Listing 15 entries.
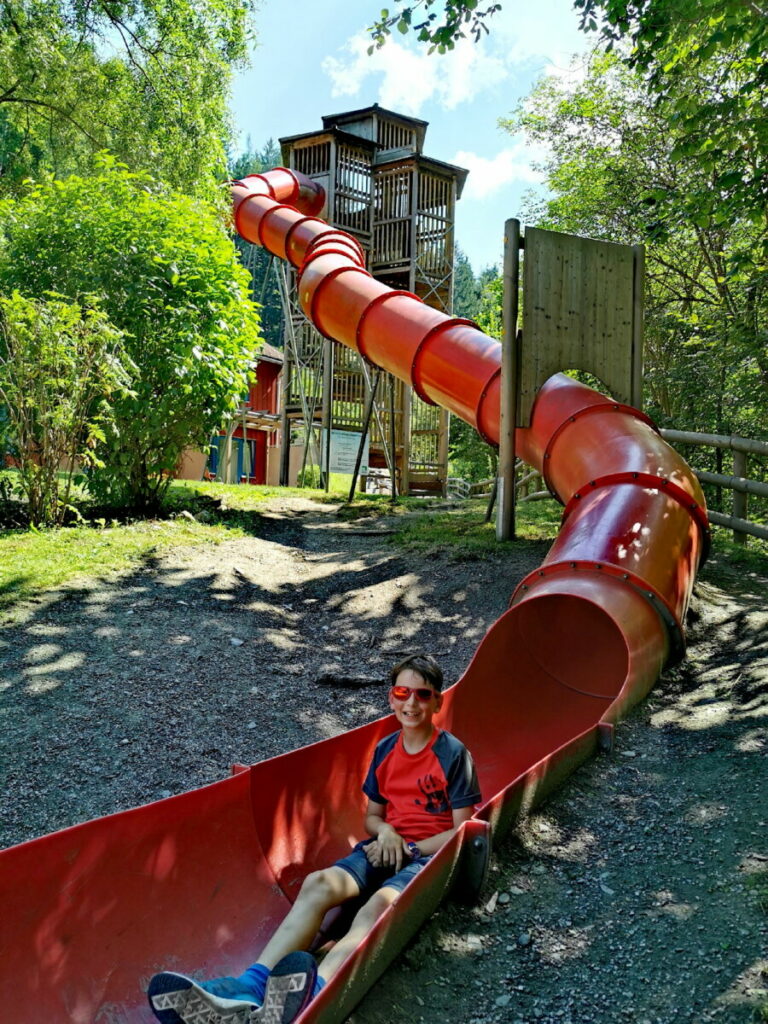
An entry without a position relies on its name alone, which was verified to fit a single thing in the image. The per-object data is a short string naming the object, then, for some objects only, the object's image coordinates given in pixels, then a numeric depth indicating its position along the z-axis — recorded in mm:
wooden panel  7496
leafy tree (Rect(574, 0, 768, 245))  4906
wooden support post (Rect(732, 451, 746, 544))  7995
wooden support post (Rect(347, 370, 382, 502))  12273
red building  24072
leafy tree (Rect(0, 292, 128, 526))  7117
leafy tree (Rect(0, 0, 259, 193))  10539
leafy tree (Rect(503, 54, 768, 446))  11383
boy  2012
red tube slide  2219
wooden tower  19391
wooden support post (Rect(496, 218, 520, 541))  7500
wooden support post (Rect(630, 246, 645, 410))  7578
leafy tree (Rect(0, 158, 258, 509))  8320
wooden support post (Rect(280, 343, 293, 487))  19750
